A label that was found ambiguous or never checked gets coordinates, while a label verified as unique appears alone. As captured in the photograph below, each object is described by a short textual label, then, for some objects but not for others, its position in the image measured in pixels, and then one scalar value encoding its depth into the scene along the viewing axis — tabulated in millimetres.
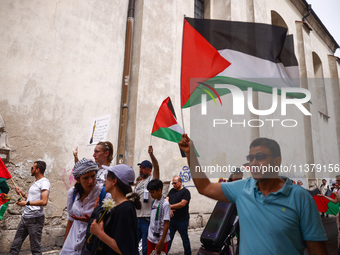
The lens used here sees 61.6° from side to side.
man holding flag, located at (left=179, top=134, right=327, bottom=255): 1775
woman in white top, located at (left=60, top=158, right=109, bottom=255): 2451
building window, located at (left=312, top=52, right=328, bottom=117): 18672
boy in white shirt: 3943
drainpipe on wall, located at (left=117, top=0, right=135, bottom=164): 7027
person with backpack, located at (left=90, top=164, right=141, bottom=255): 1958
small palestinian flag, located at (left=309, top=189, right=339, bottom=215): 6150
